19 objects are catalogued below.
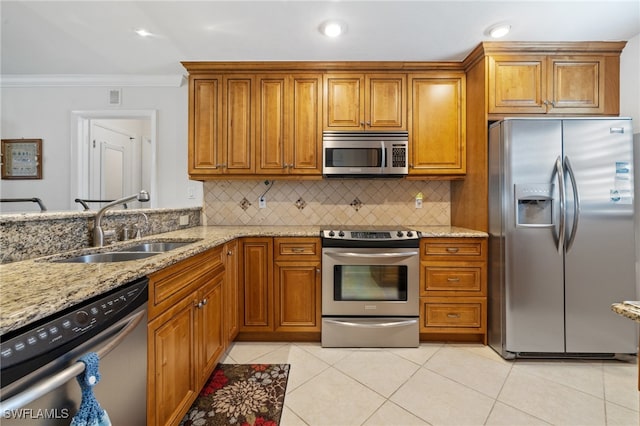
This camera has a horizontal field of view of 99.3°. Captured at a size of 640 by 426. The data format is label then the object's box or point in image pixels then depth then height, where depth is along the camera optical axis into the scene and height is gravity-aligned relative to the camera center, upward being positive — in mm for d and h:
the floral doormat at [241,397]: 1464 -1105
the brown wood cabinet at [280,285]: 2238 -603
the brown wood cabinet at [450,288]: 2201 -615
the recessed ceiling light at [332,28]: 1945 +1347
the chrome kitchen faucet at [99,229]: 1527 -98
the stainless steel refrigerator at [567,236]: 1938 -171
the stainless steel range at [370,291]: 2176 -638
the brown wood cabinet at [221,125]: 2523 +809
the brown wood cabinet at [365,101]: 2518 +1030
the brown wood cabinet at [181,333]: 1118 -605
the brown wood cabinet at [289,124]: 2521 +819
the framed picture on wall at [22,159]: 3010 +584
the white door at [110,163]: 3127 +612
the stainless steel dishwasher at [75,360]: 612 -403
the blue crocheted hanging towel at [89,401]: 691 -497
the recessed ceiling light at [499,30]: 1984 +1359
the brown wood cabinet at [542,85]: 2227 +1047
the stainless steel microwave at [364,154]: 2473 +531
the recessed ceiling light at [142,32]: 2080 +1389
